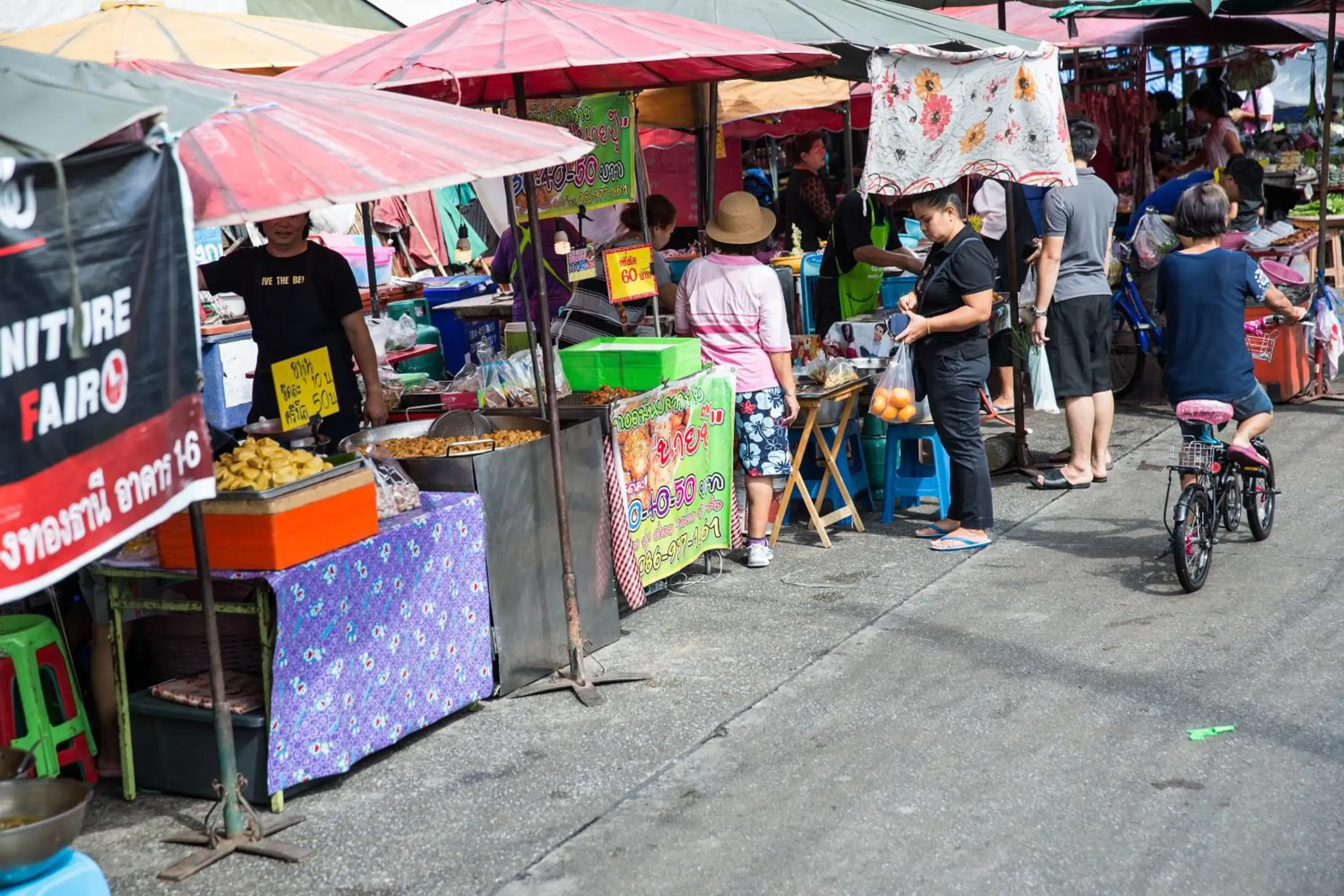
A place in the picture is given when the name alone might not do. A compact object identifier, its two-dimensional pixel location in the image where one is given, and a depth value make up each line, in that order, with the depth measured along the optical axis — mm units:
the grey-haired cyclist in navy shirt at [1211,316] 6676
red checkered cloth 6363
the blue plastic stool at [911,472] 8023
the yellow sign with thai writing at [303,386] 6105
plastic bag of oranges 7551
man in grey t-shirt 8492
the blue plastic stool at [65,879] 3465
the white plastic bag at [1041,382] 8805
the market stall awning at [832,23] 7770
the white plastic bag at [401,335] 9633
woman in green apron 9562
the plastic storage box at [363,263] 12570
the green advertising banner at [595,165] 7211
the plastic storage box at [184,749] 4750
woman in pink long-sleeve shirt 7016
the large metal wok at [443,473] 5547
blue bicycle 10750
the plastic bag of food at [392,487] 5301
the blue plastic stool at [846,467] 8242
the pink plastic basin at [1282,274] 10312
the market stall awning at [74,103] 3141
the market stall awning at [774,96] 12156
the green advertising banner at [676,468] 6527
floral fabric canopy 7348
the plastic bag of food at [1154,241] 10484
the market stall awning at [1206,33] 13195
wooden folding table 7555
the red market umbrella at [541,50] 5641
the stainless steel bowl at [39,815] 3414
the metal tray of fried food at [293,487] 4590
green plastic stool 4848
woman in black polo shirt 7137
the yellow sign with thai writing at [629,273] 6953
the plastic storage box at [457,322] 10195
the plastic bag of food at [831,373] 7727
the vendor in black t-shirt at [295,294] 6398
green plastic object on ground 4969
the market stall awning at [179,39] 6910
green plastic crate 6703
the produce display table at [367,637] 4699
